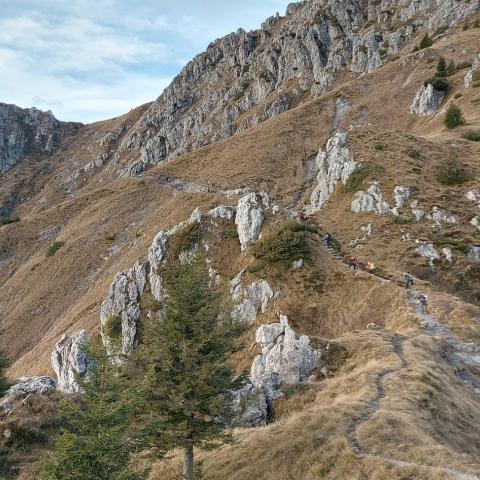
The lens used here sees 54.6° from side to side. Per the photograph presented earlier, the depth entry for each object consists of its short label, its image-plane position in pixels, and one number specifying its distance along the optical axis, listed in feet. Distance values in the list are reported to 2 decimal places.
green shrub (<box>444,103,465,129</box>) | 249.34
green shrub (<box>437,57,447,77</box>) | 329.93
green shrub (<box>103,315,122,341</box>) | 161.27
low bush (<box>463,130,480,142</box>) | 223.92
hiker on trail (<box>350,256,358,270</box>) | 138.26
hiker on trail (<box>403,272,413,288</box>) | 127.85
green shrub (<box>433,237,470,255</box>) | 148.15
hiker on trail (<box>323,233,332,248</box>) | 152.66
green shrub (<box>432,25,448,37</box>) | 425.77
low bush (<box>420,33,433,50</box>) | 404.98
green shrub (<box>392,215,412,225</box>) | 164.76
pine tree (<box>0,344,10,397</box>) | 98.69
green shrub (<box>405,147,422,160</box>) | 204.33
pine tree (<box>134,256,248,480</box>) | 54.65
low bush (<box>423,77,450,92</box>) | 313.32
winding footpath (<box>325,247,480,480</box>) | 51.93
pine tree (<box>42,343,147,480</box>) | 39.86
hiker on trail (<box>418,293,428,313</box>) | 113.29
